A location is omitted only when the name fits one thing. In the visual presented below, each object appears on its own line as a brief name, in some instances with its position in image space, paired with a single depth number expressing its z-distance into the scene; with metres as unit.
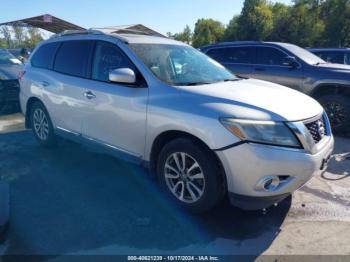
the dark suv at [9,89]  8.73
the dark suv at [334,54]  9.14
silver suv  3.01
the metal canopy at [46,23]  25.90
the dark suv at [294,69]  6.67
